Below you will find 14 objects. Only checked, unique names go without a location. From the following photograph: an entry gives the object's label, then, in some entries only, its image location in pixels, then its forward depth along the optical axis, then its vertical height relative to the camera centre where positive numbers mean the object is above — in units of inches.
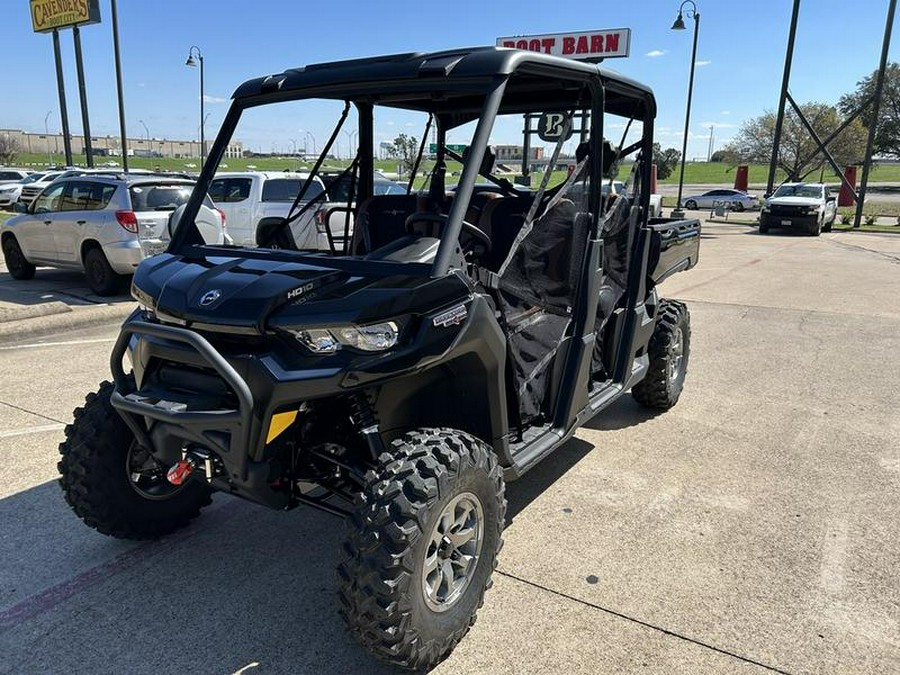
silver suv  367.6 -29.6
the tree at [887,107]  2049.7 +220.0
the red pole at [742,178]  1559.8 +1.2
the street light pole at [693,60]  1159.0 +201.2
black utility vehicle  92.2 -28.5
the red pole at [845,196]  1305.4 -30.7
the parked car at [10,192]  987.3 -34.6
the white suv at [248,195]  446.9 -15.5
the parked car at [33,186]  925.6 -25.6
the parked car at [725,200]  1430.9 -44.3
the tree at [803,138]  1849.2 +114.7
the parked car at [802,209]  870.4 -37.1
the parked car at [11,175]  1102.4 -11.6
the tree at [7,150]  2204.7 +56.0
